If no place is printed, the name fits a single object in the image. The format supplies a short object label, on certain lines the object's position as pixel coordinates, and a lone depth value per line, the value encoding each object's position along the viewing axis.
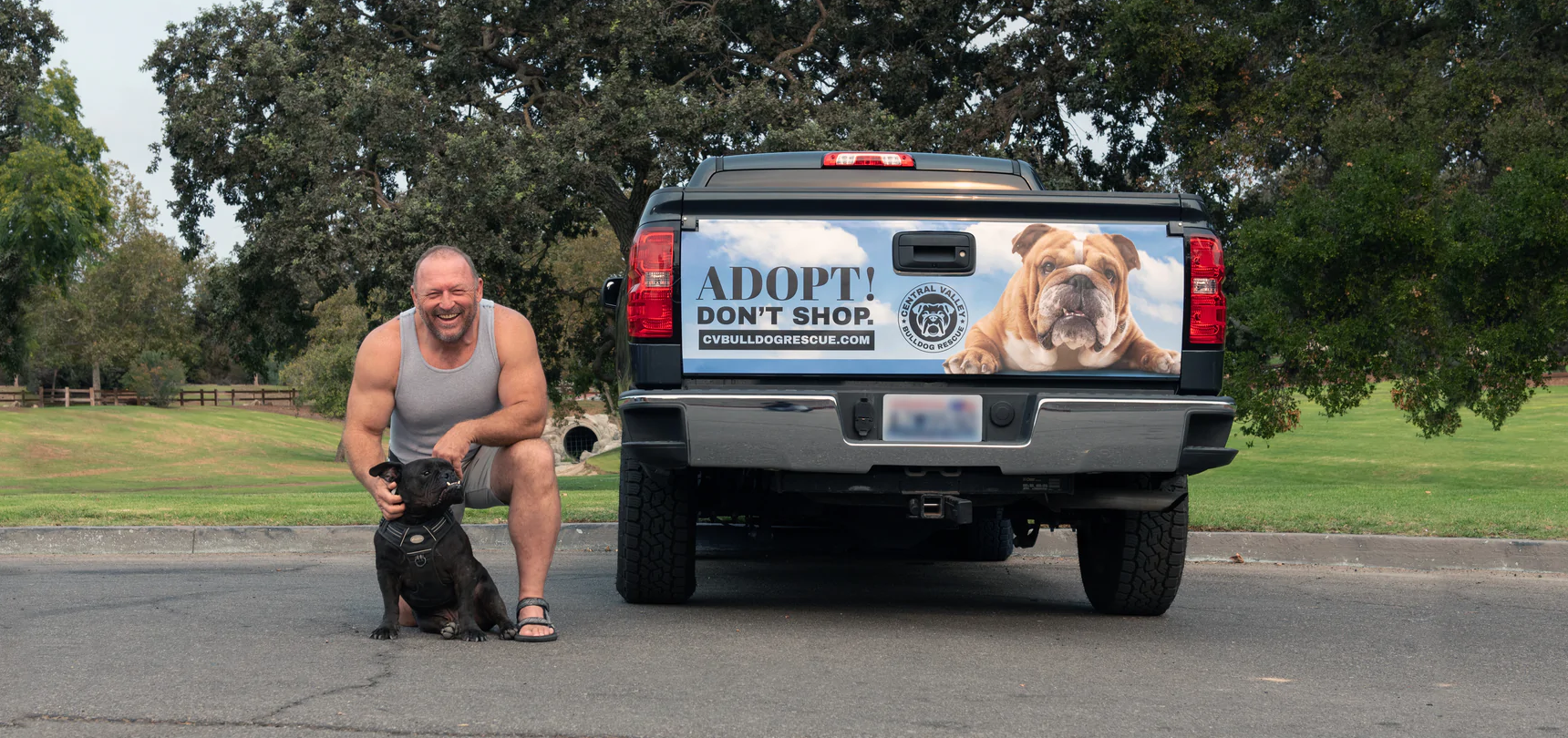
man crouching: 5.27
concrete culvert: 68.88
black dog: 5.04
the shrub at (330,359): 54.75
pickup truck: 5.30
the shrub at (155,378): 71.69
